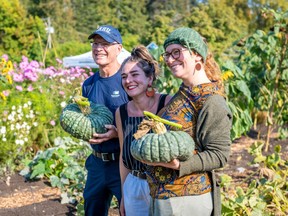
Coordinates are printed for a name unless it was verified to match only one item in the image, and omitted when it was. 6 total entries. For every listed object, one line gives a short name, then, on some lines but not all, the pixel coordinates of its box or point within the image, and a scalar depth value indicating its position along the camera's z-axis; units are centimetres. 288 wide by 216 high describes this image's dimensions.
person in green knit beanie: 199
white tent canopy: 1481
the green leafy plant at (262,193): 374
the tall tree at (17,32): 2066
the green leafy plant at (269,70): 641
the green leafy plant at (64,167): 475
